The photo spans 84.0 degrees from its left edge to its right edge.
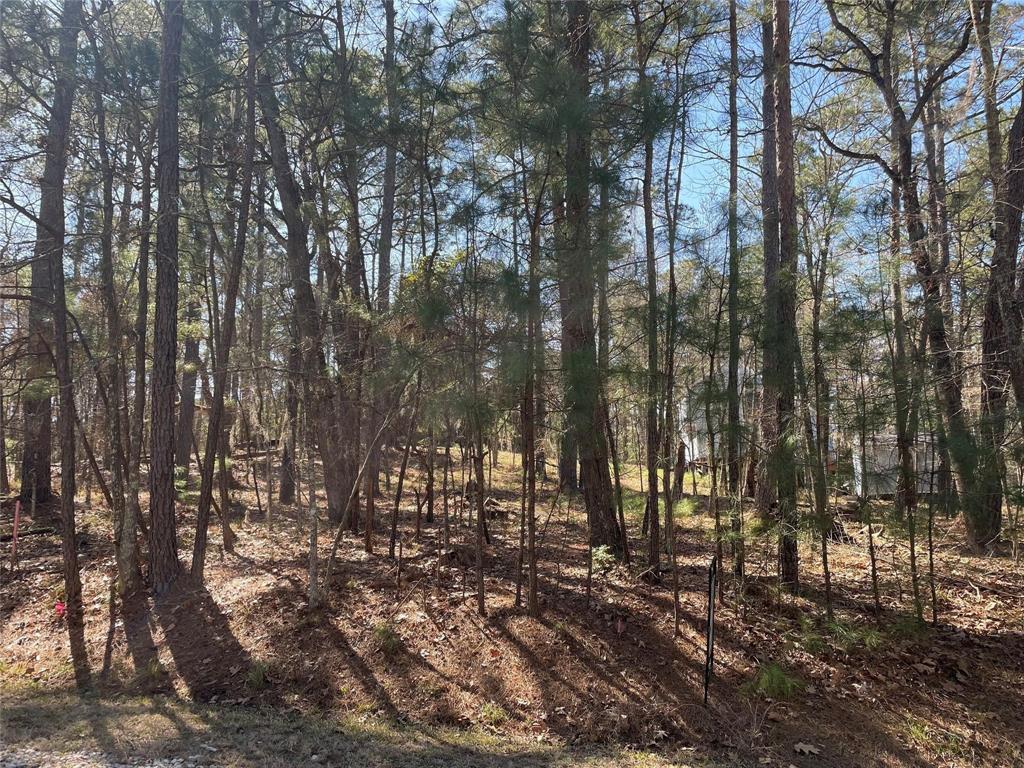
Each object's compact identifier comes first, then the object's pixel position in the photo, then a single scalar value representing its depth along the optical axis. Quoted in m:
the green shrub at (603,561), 6.86
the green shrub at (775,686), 4.76
